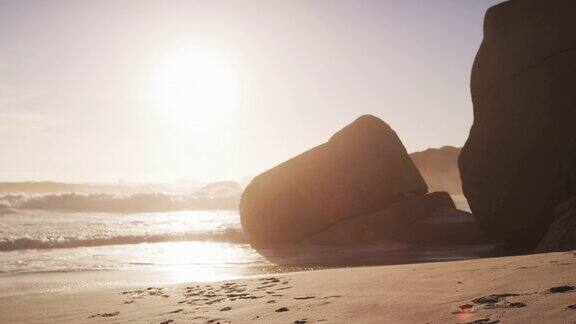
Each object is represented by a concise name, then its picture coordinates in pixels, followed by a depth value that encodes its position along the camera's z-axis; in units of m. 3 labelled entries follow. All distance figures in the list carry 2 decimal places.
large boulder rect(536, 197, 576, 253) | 7.13
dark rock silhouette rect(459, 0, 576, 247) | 9.48
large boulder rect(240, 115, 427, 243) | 16.06
